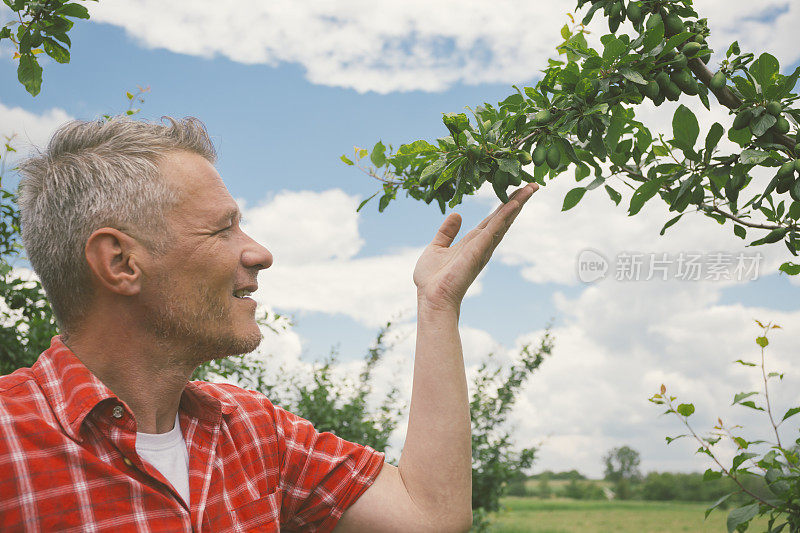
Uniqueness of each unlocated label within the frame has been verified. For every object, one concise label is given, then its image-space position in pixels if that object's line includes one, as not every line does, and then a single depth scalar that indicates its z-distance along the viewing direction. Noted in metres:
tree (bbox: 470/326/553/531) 5.69
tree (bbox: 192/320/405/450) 5.00
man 1.71
